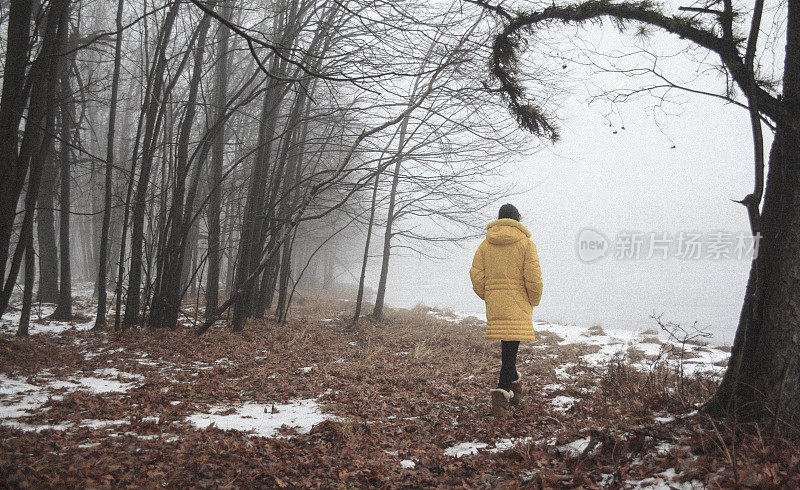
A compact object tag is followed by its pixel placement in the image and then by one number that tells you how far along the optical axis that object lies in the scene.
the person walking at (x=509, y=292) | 4.21
